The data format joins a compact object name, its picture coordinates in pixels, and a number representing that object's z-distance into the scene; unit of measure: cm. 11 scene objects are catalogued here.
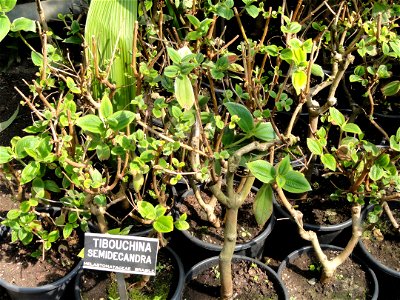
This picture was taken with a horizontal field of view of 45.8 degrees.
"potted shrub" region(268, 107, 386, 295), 145
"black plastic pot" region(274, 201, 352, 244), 192
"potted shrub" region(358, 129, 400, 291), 160
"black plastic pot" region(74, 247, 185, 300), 163
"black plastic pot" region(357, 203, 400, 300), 179
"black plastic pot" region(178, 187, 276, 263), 180
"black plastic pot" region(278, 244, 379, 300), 174
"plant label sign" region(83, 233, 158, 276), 126
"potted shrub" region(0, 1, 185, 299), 128
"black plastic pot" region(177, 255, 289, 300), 166
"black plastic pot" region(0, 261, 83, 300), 169
